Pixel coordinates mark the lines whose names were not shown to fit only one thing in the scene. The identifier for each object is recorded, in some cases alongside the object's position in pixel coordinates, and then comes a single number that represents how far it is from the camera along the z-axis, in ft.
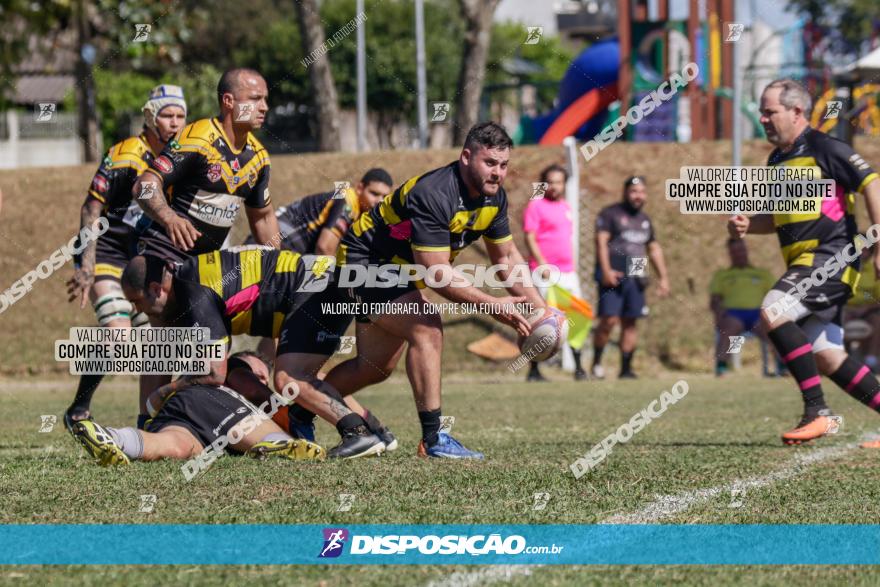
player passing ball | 44.88
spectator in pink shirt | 98.48
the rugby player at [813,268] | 51.24
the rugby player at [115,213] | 58.44
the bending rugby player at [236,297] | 46.26
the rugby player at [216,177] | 49.65
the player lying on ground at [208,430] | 44.57
